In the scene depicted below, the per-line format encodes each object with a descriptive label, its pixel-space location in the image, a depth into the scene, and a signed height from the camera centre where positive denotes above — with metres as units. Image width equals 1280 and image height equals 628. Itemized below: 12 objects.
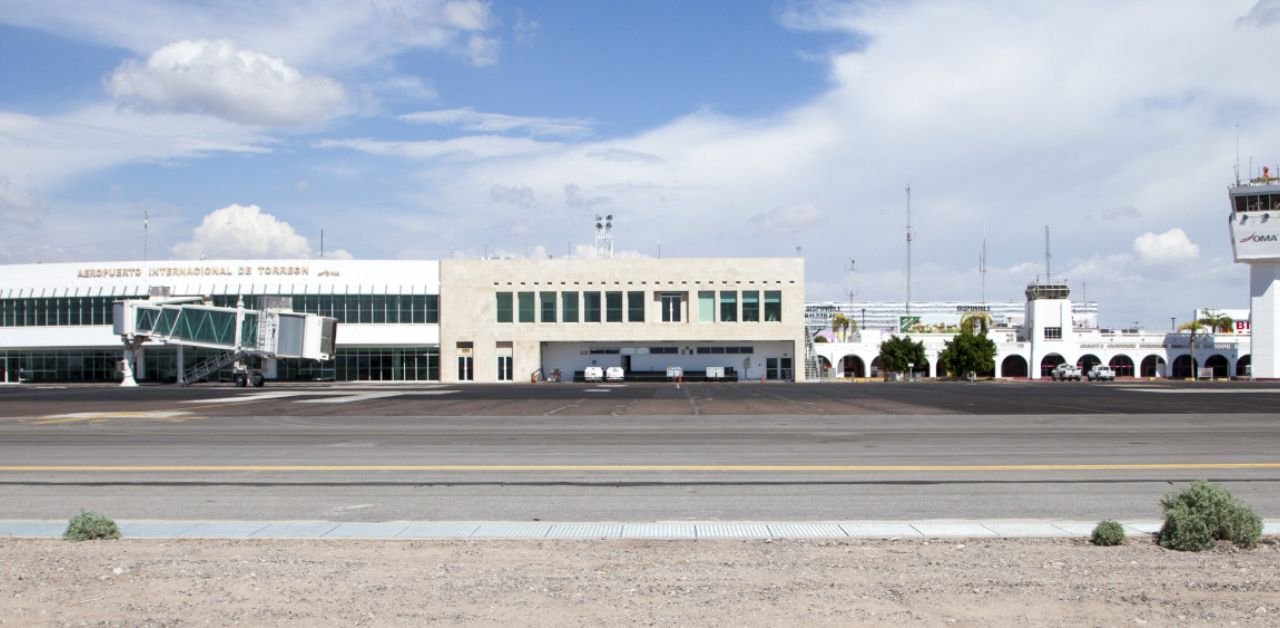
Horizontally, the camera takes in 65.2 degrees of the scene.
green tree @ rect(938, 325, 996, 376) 102.19 -1.84
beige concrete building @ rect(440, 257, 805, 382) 86.56 +1.93
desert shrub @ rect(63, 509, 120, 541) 9.87 -1.89
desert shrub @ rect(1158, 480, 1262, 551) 9.15 -1.73
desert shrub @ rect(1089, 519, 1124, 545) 9.41 -1.87
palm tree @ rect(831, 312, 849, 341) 140.88 +1.89
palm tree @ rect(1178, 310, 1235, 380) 131.38 +1.58
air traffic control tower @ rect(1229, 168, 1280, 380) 89.12 +7.45
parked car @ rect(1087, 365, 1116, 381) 90.88 -3.47
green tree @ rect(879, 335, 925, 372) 103.44 -1.83
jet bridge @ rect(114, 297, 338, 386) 70.19 +0.50
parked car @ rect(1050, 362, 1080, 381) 96.44 -3.63
